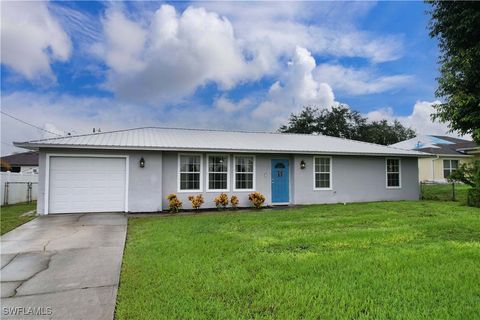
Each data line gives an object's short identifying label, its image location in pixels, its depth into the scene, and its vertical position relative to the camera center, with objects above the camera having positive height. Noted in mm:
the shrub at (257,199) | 12805 -986
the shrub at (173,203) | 11852 -1051
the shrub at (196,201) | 12166 -1005
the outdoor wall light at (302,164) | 13852 +477
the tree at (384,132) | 37844 +5631
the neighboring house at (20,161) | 33156 +1564
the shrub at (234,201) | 12727 -1058
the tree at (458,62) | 12562 +4732
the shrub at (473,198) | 12070 -916
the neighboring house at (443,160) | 25172 +1219
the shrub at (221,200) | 12492 -1002
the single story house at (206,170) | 11336 +243
